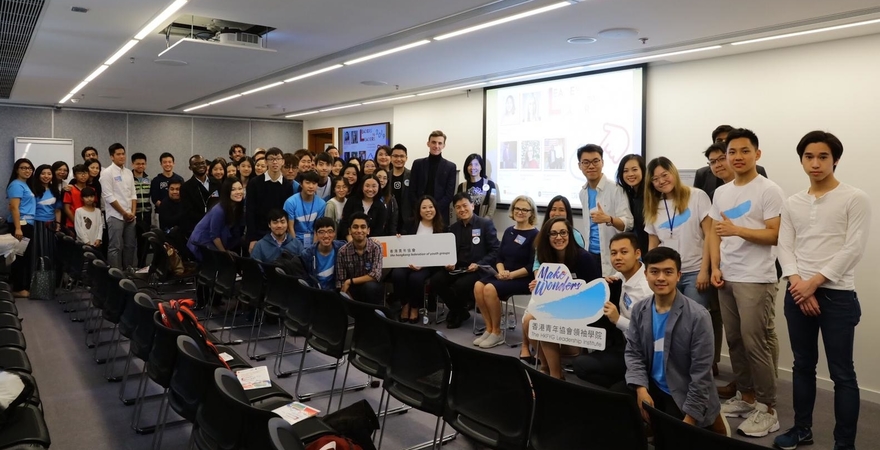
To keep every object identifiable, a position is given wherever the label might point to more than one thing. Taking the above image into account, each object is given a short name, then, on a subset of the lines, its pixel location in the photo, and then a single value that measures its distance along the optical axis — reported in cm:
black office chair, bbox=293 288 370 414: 368
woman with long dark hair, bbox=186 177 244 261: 624
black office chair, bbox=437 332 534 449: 247
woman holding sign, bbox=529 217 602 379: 436
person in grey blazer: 257
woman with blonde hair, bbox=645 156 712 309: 396
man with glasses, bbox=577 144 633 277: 463
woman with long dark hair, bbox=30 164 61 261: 744
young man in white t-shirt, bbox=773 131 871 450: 299
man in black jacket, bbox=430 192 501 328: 597
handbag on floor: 727
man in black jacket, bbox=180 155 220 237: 724
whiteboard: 1112
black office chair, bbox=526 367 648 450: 204
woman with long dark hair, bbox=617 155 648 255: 460
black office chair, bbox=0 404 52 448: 233
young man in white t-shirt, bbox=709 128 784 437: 347
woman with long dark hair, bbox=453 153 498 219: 716
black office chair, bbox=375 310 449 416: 288
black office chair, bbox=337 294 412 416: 333
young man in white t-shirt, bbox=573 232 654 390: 329
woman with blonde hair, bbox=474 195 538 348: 543
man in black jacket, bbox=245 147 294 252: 616
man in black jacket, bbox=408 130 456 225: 684
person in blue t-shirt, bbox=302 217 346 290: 535
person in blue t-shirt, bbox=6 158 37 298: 720
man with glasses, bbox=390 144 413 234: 696
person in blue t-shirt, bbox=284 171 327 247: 595
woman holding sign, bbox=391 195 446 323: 605
